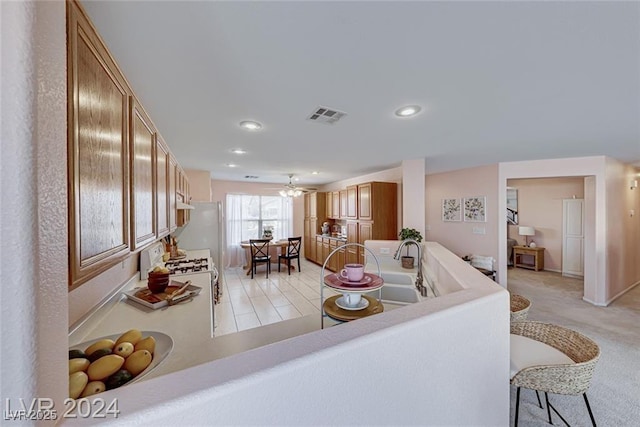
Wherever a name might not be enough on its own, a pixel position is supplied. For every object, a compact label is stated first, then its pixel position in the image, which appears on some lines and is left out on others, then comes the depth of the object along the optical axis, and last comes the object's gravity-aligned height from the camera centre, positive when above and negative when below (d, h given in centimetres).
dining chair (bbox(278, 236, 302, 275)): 545 -95
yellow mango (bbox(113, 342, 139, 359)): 90 -53
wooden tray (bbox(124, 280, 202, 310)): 162 -62
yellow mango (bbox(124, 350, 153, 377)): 87 -57
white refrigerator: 418 -34
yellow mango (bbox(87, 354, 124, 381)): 73 -51
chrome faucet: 176 -55
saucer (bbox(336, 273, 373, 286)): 132 -40
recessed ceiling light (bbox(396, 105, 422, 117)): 183 +81
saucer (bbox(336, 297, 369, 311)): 133 -54
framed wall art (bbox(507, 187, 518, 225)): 596 +13
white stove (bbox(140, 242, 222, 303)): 240 -63
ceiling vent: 189 +82
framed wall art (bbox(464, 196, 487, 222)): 415 +4
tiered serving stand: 125 -54
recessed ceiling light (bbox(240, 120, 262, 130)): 214 +82
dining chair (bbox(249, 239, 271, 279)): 530 -98
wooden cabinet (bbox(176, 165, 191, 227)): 268 +23
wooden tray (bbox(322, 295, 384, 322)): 125 -56
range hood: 258 +7
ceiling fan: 540 +48
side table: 552 -112
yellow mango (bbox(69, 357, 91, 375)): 71 -48
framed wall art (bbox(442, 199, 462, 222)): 458 +2
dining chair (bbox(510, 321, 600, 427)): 119 -85
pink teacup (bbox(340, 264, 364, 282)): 134 -35
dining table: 564 -99
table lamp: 560 -48
